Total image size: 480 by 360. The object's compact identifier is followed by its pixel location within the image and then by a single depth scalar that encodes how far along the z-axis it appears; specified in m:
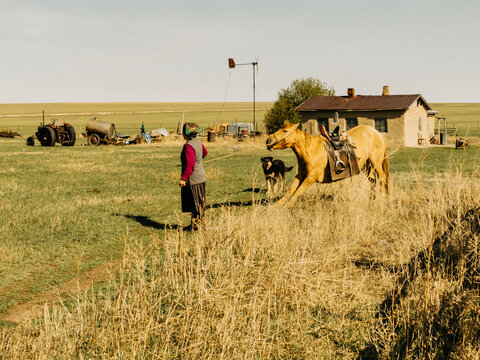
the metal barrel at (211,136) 37.75
